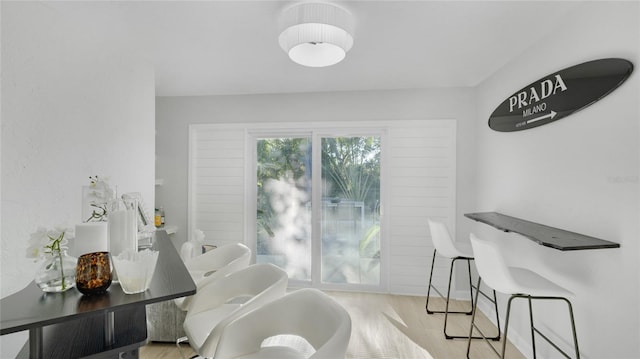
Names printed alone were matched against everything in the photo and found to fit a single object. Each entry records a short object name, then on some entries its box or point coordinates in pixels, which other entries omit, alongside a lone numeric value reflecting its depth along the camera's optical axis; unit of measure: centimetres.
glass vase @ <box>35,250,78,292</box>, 107
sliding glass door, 383
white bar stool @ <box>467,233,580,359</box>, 181
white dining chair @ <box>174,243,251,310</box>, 216
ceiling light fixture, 187
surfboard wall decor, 173
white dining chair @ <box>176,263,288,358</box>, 160
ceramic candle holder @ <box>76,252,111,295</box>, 104
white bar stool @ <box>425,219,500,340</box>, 277
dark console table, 90
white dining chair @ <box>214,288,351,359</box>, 123
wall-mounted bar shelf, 164
